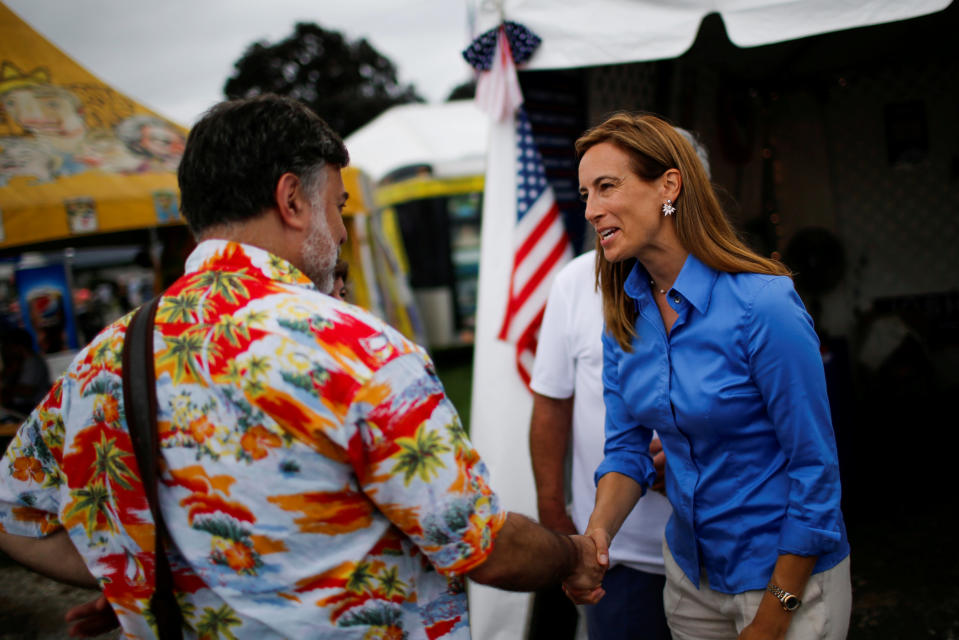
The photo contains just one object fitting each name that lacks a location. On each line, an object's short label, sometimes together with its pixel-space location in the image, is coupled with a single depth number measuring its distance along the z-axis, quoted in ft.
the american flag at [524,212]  9.66
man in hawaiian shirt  3.88
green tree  126.41
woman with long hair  4.97
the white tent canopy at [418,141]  38.29
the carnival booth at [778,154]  9.31
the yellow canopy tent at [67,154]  17.19
